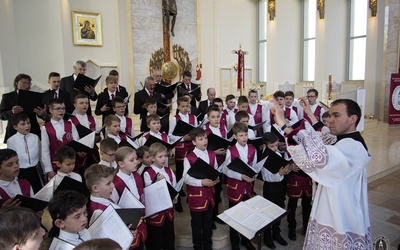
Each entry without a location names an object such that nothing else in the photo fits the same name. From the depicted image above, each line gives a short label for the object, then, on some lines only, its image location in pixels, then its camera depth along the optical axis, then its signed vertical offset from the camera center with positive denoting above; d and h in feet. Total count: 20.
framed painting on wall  26.66 +5.05
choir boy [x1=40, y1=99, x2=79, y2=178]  10.28 -1.56
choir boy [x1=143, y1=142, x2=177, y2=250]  8.69 -3.74
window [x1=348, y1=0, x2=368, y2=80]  35.58 +4.78
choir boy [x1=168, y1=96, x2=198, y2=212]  12.69 -2.18
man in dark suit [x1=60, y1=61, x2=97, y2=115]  13.76 +0.19
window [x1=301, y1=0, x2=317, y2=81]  39.34 +5.30
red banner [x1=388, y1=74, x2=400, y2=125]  29.45 -2.13
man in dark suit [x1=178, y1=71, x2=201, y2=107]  16.55 -0.25
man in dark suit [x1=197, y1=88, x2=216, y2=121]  16.69 -1.17
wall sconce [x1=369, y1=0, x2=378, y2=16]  32.07 +7.60
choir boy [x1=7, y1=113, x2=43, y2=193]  9.81 -1.93
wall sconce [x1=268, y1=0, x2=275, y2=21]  37.65 +8.96
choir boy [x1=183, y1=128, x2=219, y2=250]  9.11 -3.52
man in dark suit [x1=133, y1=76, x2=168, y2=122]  14.75 -0.62
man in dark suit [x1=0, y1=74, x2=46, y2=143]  11.26 -0.69
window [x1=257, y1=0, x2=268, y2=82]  40.24 +6.63
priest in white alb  5.47 -1.78
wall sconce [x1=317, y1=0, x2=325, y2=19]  35.37 +8.31
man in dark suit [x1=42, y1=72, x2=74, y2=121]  12.29 -0.30
